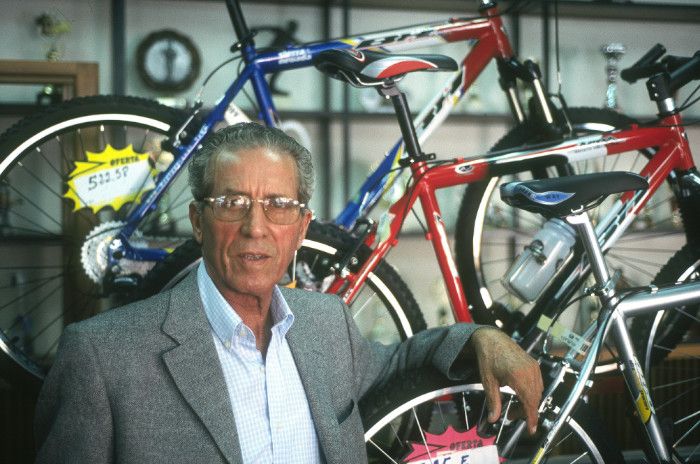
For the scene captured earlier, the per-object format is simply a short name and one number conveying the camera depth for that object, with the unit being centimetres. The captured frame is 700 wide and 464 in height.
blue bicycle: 198
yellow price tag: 210
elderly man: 109
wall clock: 326
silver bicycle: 146
